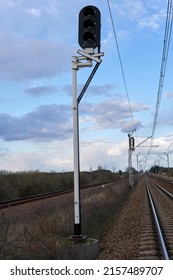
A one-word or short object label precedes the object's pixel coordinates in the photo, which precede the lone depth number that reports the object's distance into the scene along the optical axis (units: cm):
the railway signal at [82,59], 782
